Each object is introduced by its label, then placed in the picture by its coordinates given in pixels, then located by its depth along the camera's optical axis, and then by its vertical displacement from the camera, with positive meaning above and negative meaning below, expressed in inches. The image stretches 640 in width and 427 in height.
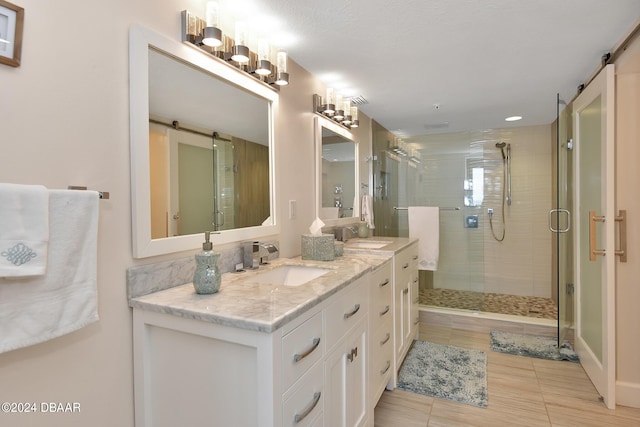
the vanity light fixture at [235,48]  52.4 +28.6
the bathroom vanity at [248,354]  36.5 -18.1
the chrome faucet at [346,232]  102.2 -8.0
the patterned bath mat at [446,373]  84.4 -47.4
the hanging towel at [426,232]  148.0 -11.3
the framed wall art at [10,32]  32.1 +17.7
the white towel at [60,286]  31.2 -7.6
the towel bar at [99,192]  37.8 +2.3
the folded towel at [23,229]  30.1 -1.7
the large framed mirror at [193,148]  45.1 +10.3
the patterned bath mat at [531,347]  104.2 -47.0
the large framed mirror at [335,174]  95.6 +11.2
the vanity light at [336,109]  93.3 +30.0
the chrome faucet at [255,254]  63.4 -8.8
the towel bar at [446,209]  160.7 -0.6
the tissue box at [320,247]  74.1 -8.8
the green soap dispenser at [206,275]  45.8 -9.1
